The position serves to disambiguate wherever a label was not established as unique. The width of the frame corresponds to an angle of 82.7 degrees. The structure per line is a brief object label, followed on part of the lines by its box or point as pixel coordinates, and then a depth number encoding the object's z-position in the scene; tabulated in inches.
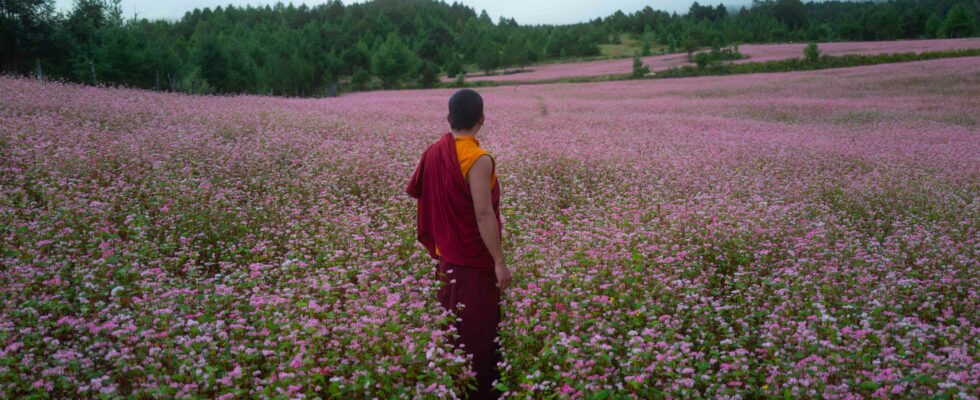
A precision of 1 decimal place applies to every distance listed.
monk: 151.0
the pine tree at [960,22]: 2721.5
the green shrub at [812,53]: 1604.3
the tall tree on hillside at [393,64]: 2305.6
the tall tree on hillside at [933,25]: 3117.6
